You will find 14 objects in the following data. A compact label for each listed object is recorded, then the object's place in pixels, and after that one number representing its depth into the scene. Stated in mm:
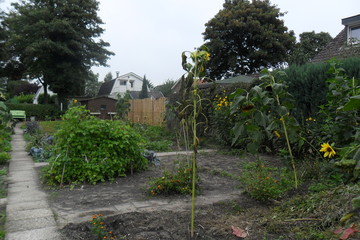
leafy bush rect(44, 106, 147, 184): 4832
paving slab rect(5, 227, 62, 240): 2668
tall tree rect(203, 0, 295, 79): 23250
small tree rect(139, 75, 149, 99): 44438
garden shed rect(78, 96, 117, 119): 24297
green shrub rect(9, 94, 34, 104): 41366
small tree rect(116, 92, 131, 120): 16000
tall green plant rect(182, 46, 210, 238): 2540
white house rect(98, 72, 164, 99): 46438
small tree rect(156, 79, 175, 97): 48875
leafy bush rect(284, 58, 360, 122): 5855
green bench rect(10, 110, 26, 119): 22000
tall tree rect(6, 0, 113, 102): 25922
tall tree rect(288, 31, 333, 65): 24947
